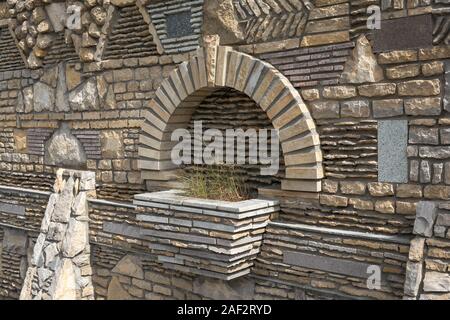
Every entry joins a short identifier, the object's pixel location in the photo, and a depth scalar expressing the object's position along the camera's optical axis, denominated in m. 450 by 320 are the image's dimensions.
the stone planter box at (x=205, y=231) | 3.63
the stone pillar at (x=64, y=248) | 5.02
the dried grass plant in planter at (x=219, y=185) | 4.06
